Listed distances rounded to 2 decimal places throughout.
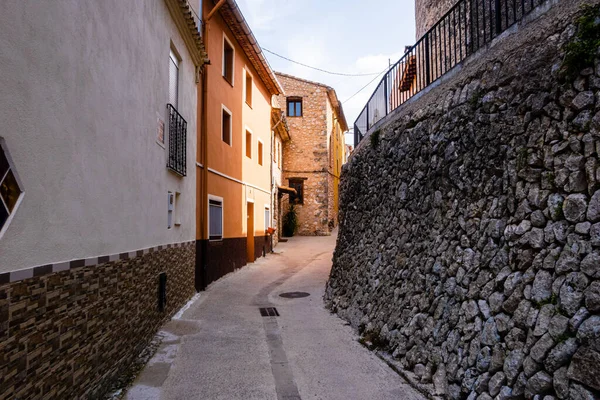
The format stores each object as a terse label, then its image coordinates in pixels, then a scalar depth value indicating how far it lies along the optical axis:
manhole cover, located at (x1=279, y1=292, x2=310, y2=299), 10.56
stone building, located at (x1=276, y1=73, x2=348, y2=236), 26.05
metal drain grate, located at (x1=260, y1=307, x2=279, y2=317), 8.66
